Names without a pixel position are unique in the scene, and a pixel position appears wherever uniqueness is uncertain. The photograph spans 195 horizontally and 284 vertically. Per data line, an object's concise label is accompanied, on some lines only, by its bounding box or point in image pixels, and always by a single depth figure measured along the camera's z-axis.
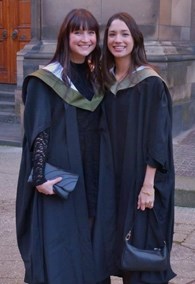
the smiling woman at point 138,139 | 2.78
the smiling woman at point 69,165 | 2.79
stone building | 7.07
